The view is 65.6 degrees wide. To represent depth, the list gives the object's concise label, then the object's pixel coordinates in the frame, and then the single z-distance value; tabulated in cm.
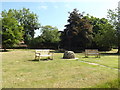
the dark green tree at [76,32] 1727
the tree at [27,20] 3123
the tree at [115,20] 1612
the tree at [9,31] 1755
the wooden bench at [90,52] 970
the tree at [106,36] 1630
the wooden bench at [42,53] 751
